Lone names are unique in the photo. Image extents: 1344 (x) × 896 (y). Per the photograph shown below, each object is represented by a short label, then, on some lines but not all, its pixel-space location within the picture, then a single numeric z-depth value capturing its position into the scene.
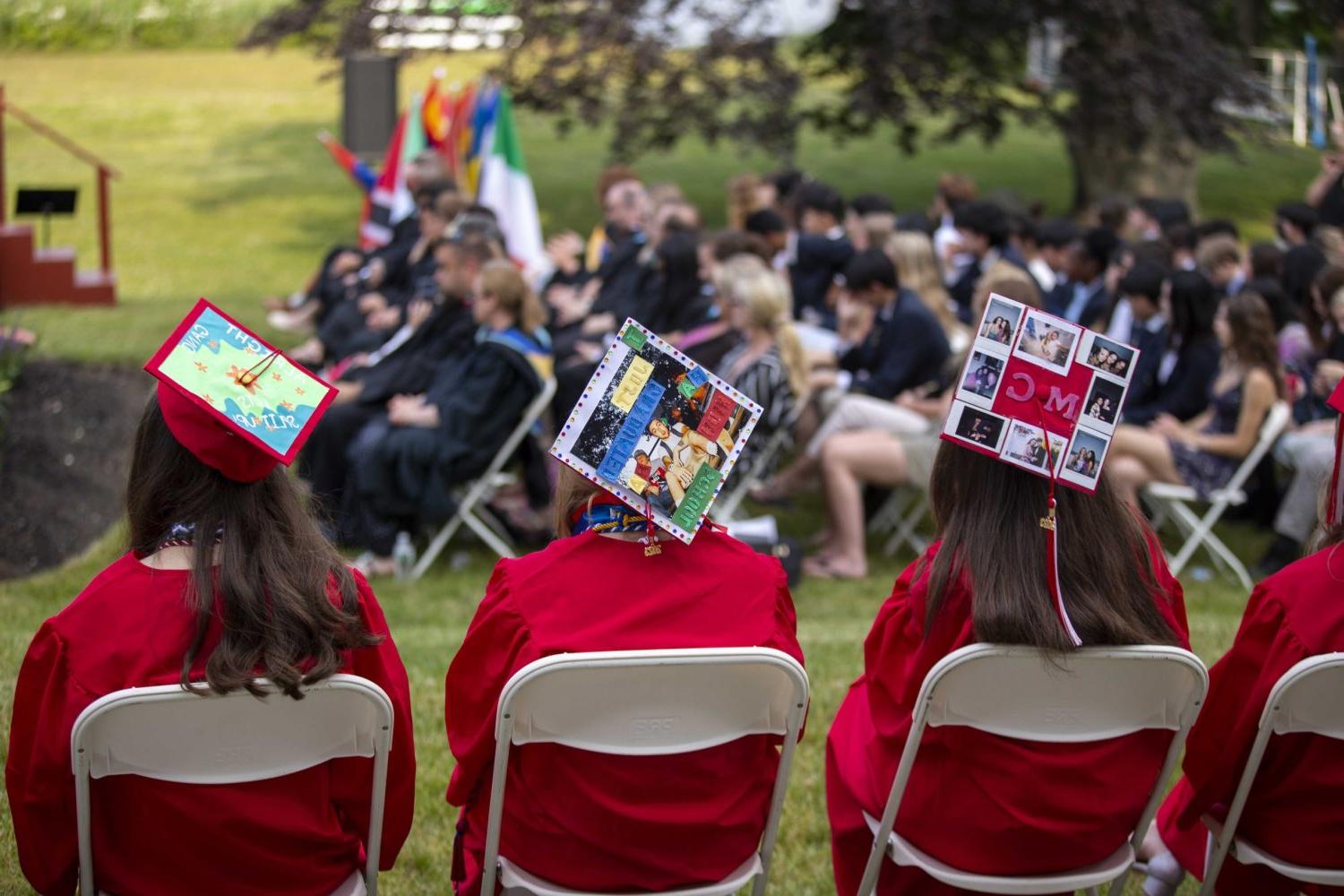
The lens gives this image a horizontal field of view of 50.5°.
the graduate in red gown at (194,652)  2.64
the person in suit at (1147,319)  7.86
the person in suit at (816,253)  10.41
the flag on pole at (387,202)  13.30
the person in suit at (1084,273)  10.12
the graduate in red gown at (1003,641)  2.94
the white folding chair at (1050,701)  2.80
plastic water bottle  7.26
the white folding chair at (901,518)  7.84
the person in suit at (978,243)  10.23
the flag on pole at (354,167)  14.61
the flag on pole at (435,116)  14.42
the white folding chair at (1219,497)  7.01
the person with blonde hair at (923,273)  8.62
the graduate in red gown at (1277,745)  3.03
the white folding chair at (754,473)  7.40
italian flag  13.12
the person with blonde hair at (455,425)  7.14
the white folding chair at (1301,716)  2.83
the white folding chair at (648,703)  2.63
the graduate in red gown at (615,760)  2.82
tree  15.80
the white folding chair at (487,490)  7.16
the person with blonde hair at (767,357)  7.30
